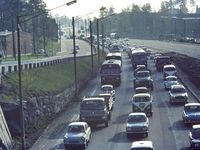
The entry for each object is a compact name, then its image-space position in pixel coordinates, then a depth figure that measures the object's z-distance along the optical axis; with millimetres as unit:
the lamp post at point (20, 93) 37969
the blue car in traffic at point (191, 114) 46325
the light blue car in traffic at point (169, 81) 72669
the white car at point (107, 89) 65562
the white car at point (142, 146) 34578
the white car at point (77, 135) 40953
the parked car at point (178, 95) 59853
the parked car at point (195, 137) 37656
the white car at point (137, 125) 43562
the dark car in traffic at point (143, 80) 73250
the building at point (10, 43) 123062
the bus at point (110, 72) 76812
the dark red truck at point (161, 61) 94500
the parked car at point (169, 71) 81625
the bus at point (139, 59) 96438
